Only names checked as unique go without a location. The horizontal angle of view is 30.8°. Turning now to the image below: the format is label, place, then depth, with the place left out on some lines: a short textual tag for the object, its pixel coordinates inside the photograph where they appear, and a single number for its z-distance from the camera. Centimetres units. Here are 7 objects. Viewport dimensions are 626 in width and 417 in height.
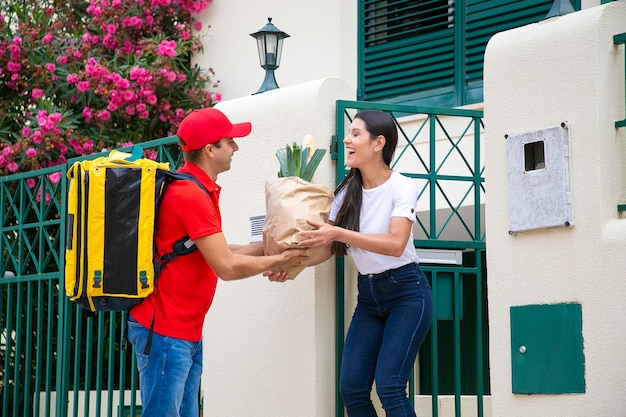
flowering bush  909
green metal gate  583
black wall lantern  676
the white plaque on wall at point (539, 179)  473
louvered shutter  775
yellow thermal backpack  472
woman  504
